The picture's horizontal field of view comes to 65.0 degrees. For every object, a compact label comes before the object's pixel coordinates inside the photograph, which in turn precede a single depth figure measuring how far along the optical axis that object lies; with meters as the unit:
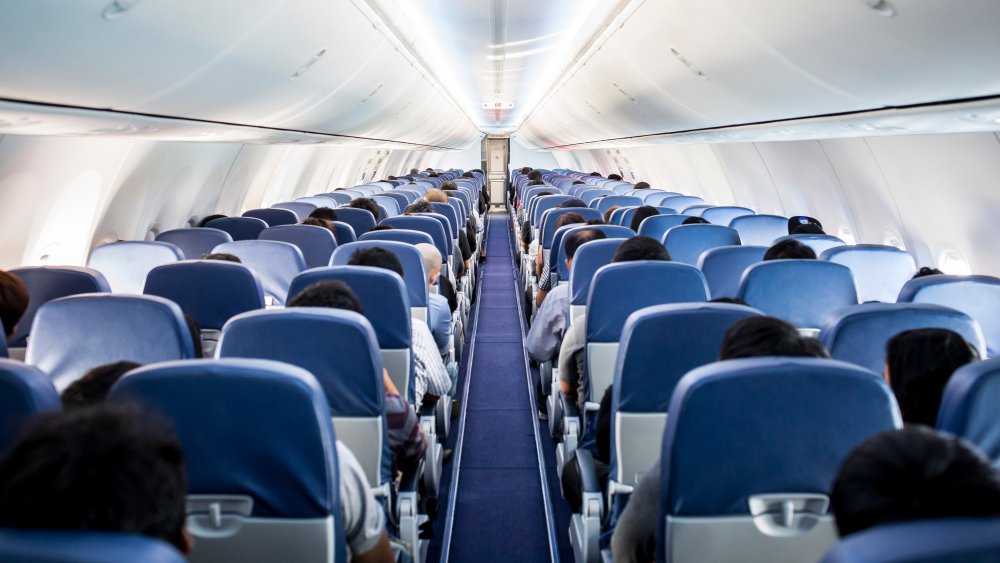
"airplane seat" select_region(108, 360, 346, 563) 1.94
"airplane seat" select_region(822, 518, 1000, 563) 0.95
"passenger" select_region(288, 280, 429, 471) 3.21
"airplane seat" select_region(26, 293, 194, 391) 3.05
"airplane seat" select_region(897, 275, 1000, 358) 3.61
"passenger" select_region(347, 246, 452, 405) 4.31
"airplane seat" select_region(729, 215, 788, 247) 7.56
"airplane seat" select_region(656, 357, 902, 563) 1.93
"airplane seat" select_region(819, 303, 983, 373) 2.92
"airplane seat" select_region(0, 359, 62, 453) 1.88
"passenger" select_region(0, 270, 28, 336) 3.63
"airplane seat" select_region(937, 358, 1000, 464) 1.85
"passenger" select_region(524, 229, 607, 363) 5.29
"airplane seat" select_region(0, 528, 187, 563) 0.95
